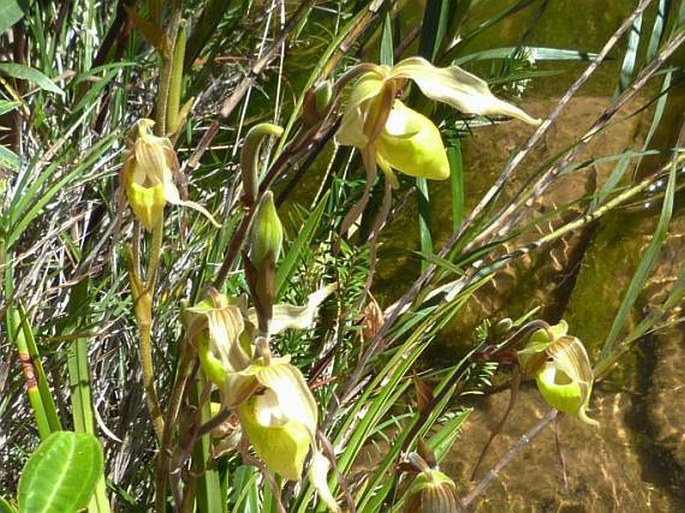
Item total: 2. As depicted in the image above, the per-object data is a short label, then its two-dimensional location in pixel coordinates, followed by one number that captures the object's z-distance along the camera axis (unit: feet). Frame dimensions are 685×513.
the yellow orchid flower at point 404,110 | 1.83
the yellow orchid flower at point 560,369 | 2.27
